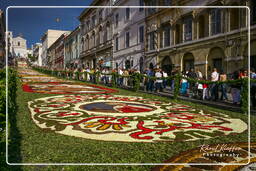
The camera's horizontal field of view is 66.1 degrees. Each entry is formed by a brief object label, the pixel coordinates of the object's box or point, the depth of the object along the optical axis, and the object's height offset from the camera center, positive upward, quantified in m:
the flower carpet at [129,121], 3.51 -1.01
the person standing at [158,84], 11.62 -0.48
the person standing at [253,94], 7.09 -0.67
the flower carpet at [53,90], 9.70 -0.67
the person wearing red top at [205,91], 9.34 -0.73
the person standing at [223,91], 8.62 -0.67
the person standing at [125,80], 14.61 -0.25
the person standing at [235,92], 7.46 -0.65
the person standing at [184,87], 10.51 -0.58
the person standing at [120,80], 14.87 -0.25
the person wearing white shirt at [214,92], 8.85 -0.72
